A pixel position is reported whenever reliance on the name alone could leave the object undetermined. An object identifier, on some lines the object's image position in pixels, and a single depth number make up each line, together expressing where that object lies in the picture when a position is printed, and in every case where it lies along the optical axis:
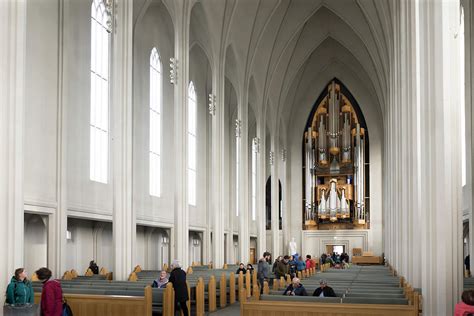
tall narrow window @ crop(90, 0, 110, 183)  19.88
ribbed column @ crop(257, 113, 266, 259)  33.66
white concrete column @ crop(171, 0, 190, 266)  20.67
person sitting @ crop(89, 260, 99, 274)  18.33
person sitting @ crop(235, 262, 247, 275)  18.75
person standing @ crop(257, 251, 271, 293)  18.30
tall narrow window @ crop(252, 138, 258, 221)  39.94
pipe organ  39.06
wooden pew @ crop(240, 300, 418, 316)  9.66
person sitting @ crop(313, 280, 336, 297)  11.99
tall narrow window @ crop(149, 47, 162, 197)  24.59
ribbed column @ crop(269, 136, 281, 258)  37.34
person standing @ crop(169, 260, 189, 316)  12.46
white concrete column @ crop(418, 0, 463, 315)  8.96
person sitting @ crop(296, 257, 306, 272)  23.11
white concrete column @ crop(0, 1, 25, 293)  11.53
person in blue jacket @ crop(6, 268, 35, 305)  9.45
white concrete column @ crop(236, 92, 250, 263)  29.84
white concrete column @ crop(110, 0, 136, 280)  16.72
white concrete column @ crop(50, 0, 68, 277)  16.11
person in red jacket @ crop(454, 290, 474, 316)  5.78
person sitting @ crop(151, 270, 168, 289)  13.68
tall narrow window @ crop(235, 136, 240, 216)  36.03
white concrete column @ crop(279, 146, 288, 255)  40.91
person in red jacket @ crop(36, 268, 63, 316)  8.52
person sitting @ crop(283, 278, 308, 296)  12.55
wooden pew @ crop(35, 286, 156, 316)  11.00
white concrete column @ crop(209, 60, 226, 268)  25.19
